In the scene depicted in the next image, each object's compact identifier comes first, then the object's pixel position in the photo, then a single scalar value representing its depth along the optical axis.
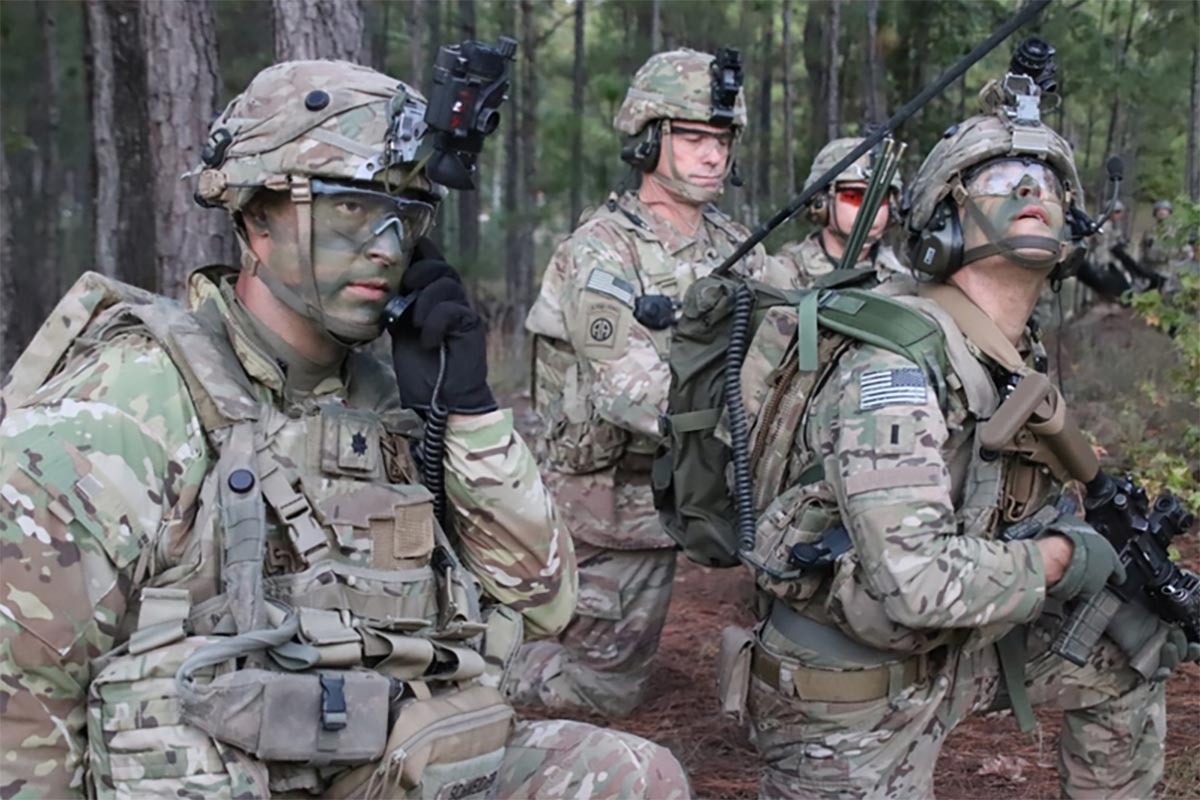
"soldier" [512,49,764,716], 5.39
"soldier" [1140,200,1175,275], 14.39
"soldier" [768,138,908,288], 7.43
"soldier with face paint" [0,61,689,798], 2.47
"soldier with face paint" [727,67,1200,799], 3.41
